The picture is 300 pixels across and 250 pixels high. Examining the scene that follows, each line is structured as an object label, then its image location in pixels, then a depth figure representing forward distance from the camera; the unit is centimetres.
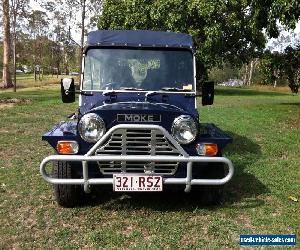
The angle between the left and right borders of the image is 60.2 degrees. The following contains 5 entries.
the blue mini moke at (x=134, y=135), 294
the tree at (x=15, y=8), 1538
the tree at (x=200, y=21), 1713
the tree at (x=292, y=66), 1114
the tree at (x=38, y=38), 2984
